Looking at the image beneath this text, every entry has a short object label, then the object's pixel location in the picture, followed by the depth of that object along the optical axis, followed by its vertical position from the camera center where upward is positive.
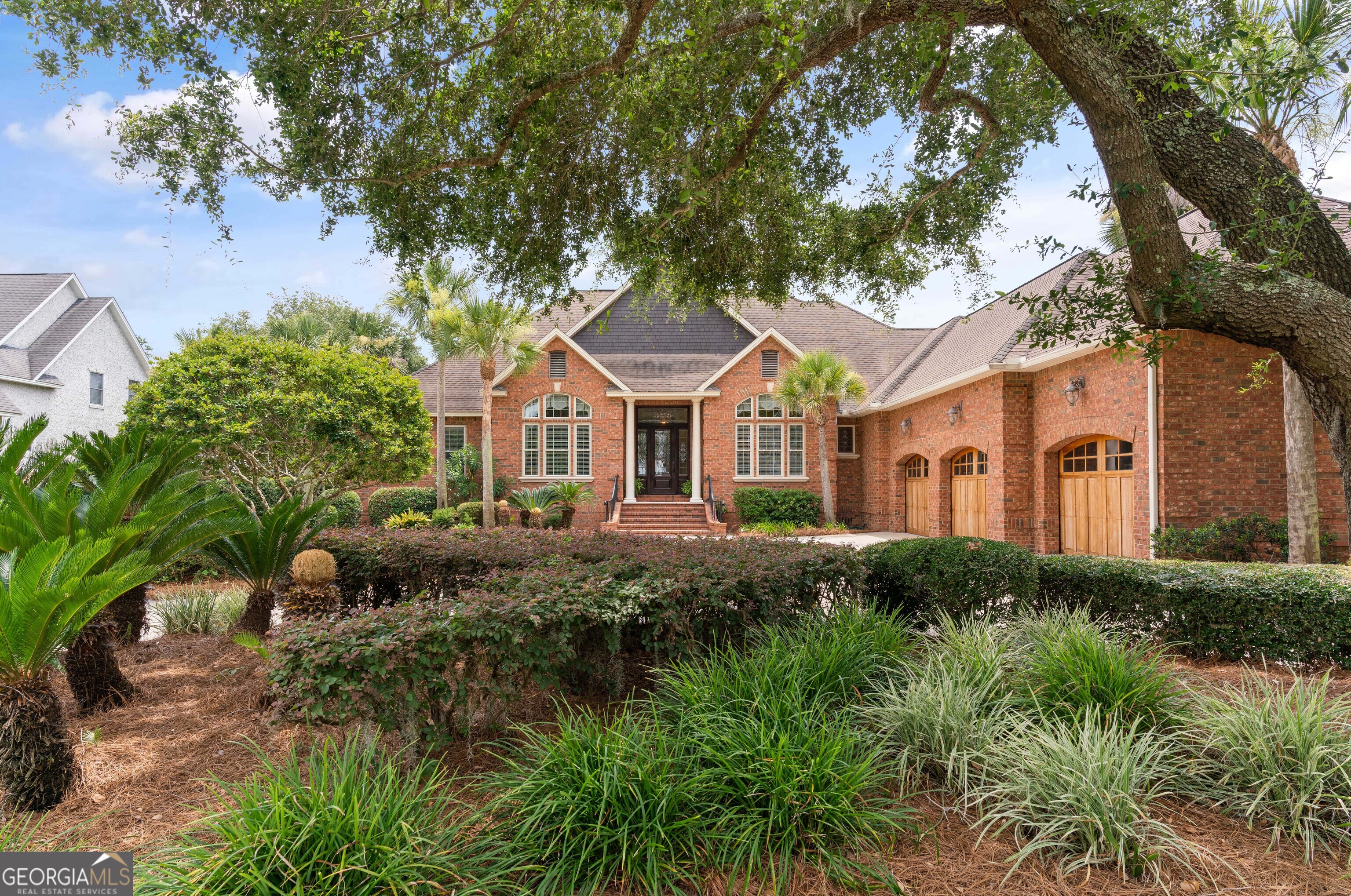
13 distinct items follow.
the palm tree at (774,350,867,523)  19.20 +2.41
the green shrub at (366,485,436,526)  19.03 -0.79
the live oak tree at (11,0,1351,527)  4.18 +2.91
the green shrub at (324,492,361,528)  17.08 -0.89
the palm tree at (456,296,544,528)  18.00 +3.62
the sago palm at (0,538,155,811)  3.35 -0.91
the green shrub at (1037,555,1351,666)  5.33 -1.11
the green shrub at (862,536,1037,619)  5.51 -0.87
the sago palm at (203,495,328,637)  6.27 -0.72
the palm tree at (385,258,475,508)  18.58 +4.98
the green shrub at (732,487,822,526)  20.03 -1.01
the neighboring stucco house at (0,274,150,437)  19.67 +3.83
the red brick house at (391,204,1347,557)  10.46 +1.04
